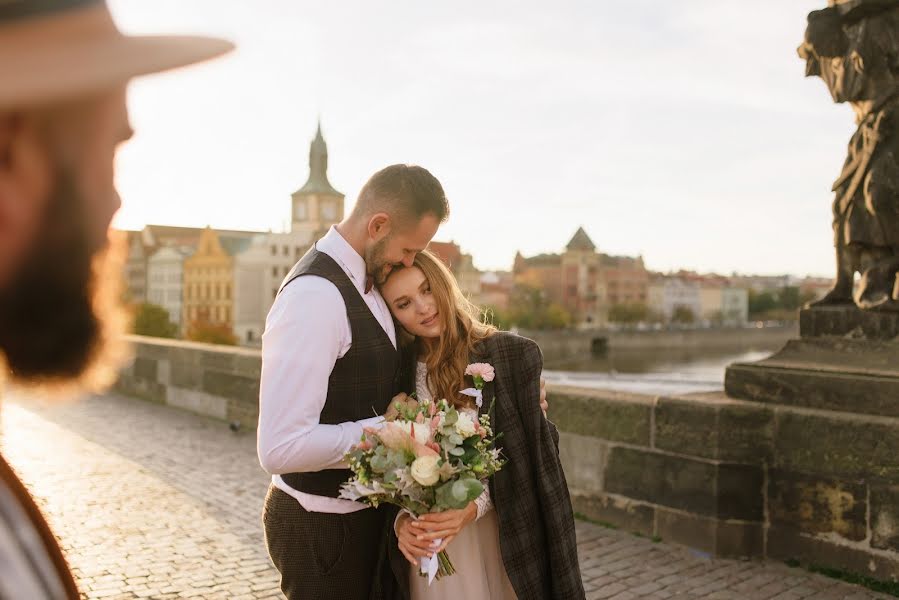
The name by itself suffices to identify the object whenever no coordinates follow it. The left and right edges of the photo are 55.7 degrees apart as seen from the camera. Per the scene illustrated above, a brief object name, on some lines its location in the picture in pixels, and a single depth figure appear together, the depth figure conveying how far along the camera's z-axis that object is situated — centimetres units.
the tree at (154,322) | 4372
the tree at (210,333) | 5531
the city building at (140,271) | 7181
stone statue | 442
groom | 208
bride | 245
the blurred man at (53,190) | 60
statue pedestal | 407
